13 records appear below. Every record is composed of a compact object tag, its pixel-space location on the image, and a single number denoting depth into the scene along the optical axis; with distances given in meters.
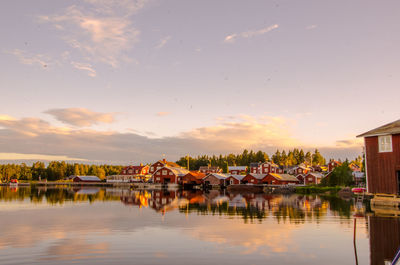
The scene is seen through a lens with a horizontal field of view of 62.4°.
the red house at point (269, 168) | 129.38
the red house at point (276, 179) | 94.22
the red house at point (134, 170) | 138.75
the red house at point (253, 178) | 97.50
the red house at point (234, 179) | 101.32
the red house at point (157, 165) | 122.75
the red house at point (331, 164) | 127.91
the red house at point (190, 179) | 106.19
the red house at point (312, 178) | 94.75
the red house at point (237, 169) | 154.74
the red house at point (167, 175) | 106.06
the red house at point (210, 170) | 155.30
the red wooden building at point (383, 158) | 34.66
